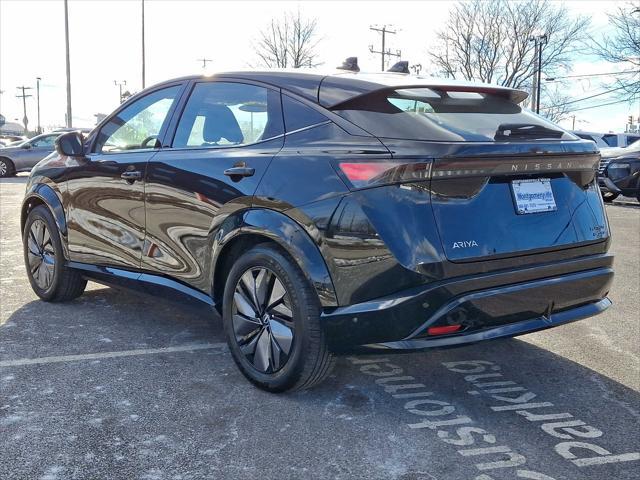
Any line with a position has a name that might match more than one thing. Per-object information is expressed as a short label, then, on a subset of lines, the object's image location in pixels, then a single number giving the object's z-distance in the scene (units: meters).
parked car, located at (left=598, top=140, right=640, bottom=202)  12.68
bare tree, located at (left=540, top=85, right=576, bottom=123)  53.66
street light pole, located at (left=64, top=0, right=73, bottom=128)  31.92
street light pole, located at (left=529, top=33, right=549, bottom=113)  39.88
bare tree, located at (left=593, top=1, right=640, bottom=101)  25.78
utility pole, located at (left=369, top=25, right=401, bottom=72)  55.81
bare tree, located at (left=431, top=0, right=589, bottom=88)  42.89
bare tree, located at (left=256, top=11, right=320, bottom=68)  41.66
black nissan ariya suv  2.83
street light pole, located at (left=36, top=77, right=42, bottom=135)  106.41
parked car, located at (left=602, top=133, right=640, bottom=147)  23.27
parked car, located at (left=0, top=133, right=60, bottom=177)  20.47
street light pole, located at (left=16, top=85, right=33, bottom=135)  101.19
